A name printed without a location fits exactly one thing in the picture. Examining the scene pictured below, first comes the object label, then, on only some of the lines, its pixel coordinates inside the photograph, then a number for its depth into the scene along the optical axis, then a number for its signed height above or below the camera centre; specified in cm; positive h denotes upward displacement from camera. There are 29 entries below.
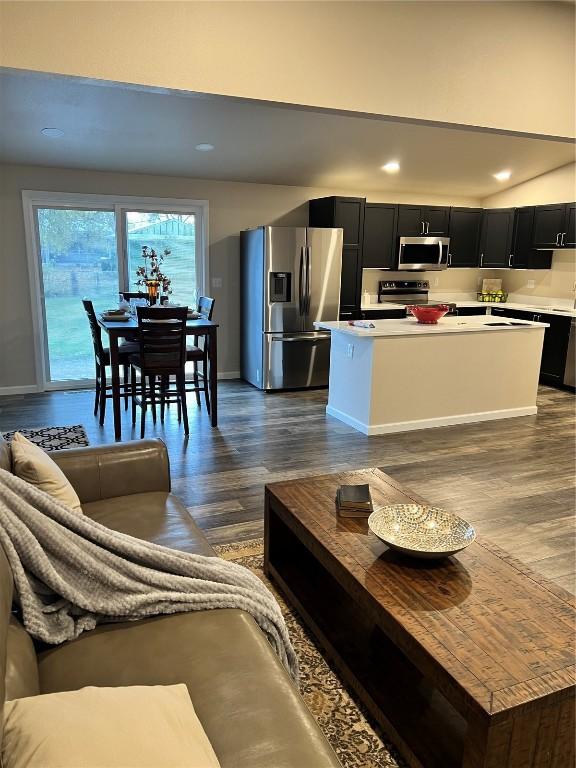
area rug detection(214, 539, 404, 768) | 164 -136
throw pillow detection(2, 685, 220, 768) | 95 -81
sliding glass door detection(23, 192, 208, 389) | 574 +13
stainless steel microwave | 693 +24
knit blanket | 144 -82
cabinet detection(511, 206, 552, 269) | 692 +36
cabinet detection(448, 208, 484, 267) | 729 +48
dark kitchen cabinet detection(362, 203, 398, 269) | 668 +42
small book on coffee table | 214 -86
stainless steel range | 718 -24
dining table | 433 -56
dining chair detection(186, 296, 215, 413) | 497 -71
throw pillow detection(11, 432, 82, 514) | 186 -67
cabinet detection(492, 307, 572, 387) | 623 -78
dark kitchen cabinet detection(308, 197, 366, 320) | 625 +38
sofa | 112 -92
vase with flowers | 493 -12
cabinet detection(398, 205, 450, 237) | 688 +64
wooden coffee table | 130 -93
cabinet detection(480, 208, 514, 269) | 719 +46
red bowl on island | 504 -35
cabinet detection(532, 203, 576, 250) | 641 +55
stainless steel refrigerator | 577 -29
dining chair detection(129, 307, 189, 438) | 429 -61
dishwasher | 614 -91
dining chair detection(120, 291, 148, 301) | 559 -25
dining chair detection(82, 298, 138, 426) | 474 -74
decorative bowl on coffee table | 177 -83
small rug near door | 423 -128
